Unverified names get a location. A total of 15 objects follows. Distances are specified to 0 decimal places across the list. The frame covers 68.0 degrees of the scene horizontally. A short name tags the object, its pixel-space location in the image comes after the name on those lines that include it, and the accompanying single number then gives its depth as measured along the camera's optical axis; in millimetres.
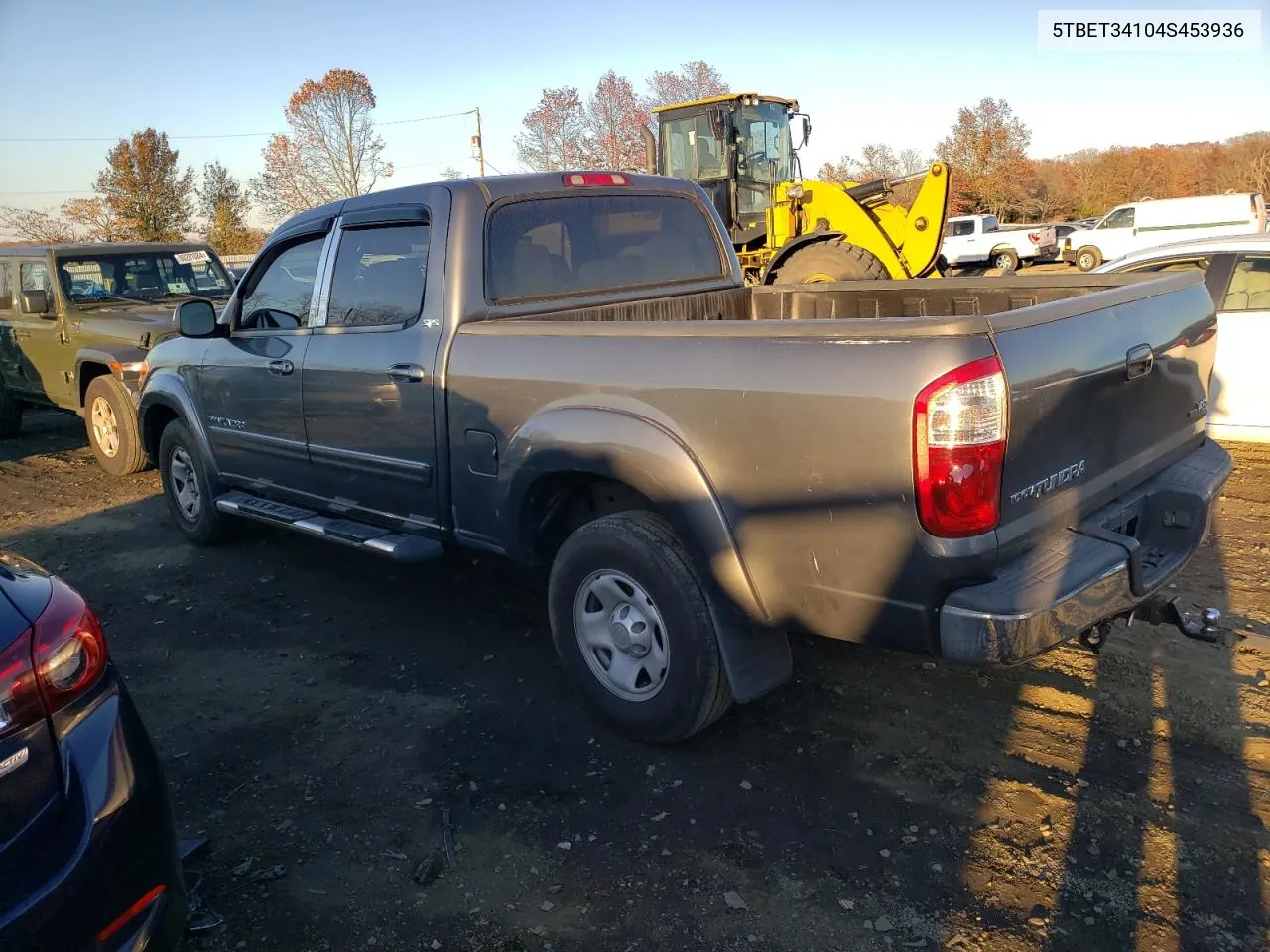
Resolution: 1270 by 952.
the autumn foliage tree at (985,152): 45719
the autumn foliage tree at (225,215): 34312
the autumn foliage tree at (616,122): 43812
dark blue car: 1900
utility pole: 42031
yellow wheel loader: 10953
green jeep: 7883
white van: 20875
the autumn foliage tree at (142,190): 33625
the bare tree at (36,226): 36406
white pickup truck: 28203
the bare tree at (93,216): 34656
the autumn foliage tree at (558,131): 44656
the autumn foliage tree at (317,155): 40938
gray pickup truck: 2607
